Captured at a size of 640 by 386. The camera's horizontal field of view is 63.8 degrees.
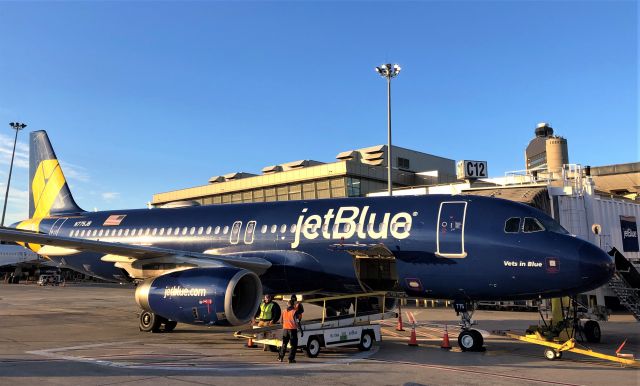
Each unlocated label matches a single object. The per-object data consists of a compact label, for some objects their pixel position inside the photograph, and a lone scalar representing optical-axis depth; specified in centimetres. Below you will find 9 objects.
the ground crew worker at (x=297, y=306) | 1245
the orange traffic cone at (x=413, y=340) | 1525
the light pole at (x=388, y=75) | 2962
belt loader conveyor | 1324
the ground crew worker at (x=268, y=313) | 1546
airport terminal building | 5147
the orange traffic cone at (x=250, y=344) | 1484
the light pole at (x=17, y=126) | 6850
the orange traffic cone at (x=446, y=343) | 1462
